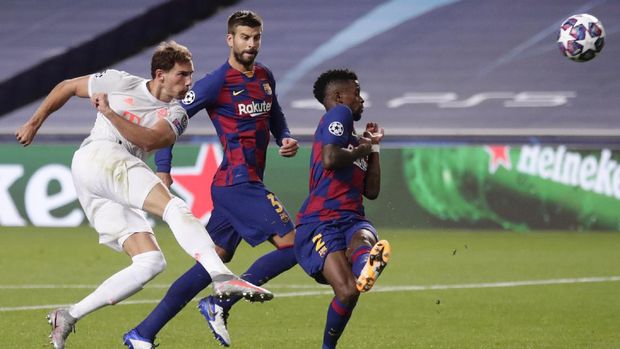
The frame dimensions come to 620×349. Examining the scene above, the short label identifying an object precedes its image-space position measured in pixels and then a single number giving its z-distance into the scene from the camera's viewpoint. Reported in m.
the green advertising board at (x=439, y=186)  32.22
